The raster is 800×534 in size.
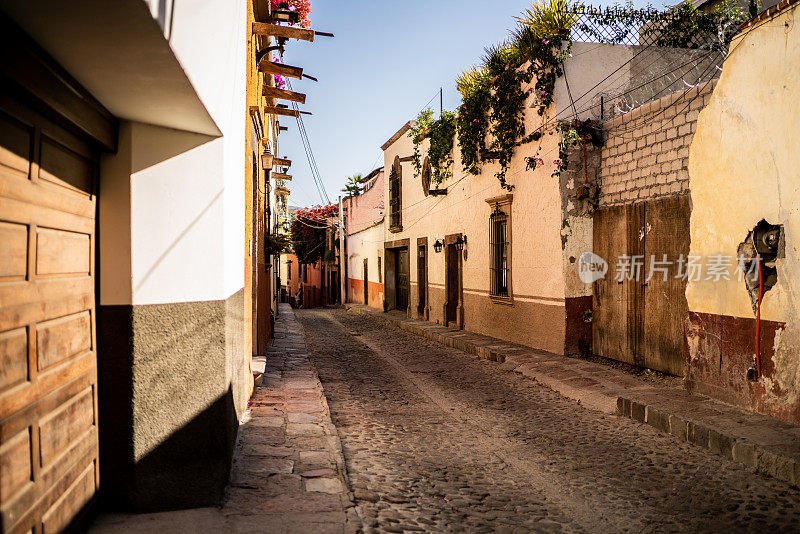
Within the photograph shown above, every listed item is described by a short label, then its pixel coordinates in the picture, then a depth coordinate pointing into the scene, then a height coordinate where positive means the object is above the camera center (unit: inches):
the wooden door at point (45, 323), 88.4 -9.2
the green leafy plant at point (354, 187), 1285.7 +182.9
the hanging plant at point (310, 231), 1254.9 +85.9
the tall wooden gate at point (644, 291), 287.9 -12.1
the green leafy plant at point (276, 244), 405.4 +18.8
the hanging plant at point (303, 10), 302.4 +135.4
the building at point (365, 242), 921.5 +49.1
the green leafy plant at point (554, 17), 370.0 +161.1
